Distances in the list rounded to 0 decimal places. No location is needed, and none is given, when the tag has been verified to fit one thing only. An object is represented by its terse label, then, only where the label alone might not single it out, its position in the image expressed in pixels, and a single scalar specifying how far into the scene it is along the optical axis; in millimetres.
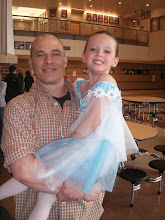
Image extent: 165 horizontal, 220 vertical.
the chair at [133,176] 3010
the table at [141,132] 3648
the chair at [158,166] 3325
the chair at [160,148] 3893
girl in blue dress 1224
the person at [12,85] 5484
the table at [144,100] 7080
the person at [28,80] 8992
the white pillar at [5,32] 5820
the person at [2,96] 4700
